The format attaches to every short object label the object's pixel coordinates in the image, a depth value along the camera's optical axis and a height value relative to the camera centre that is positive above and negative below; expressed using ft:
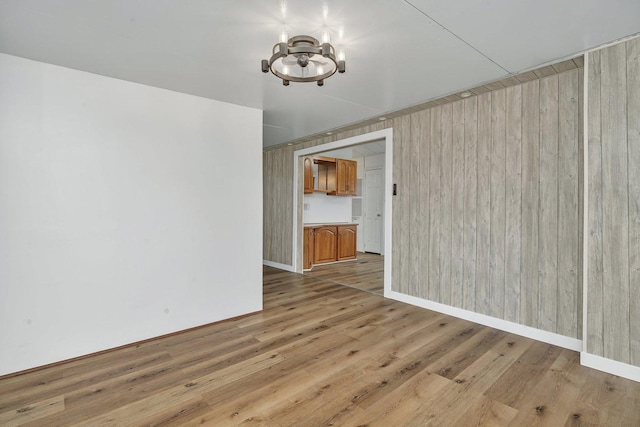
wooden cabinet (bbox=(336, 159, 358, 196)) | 22.14 +2.66
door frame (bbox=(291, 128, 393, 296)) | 13.58 +1.28
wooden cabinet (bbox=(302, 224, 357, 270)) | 19.76 -2.13
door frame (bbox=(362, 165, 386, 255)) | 28.19 +1.82
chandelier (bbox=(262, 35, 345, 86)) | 5.98 +3.24
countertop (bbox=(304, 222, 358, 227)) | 20.95 -0.77
